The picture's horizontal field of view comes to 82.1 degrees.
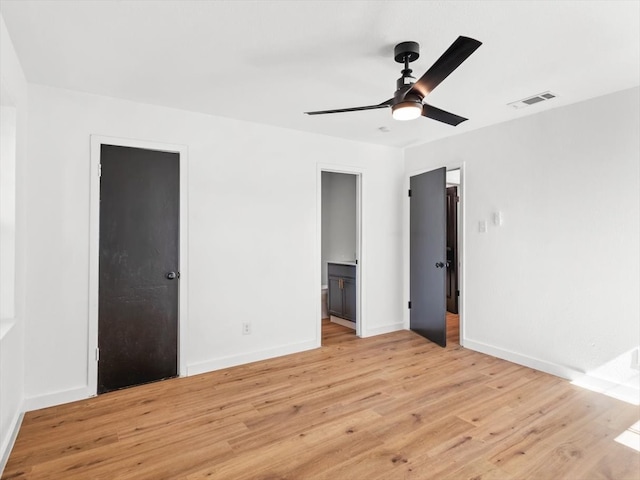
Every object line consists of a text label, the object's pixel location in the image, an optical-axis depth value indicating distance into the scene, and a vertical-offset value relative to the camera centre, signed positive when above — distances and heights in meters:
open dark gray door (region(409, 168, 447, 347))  4.22 -0.12
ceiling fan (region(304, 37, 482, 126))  1.84 +0.92
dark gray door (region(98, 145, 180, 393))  3.03 -0.18
